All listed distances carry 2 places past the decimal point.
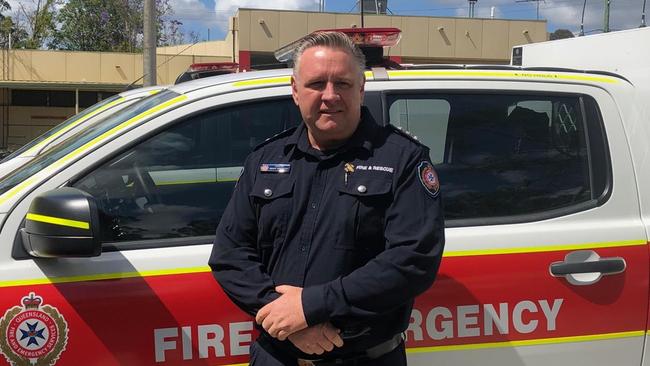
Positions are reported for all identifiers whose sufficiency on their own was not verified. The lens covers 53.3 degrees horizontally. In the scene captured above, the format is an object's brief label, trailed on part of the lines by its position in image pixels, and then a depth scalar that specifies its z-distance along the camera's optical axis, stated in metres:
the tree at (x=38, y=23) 41.19
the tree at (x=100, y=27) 40.94
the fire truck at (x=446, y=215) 2.02
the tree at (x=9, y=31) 39.29
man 1.63
